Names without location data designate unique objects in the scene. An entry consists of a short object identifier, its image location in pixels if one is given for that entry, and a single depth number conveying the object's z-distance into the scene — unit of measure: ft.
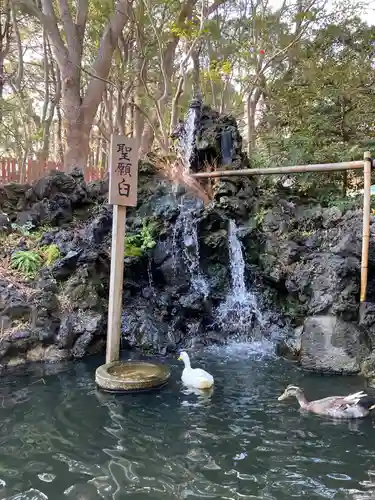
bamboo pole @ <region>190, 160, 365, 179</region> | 23.91
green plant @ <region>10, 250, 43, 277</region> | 25.68
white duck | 17.84
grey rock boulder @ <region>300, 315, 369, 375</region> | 20.90
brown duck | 15.33
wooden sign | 19.35
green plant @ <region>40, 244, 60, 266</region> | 26.37
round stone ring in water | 17.33
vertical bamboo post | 22.29
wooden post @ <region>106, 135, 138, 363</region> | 19.47
